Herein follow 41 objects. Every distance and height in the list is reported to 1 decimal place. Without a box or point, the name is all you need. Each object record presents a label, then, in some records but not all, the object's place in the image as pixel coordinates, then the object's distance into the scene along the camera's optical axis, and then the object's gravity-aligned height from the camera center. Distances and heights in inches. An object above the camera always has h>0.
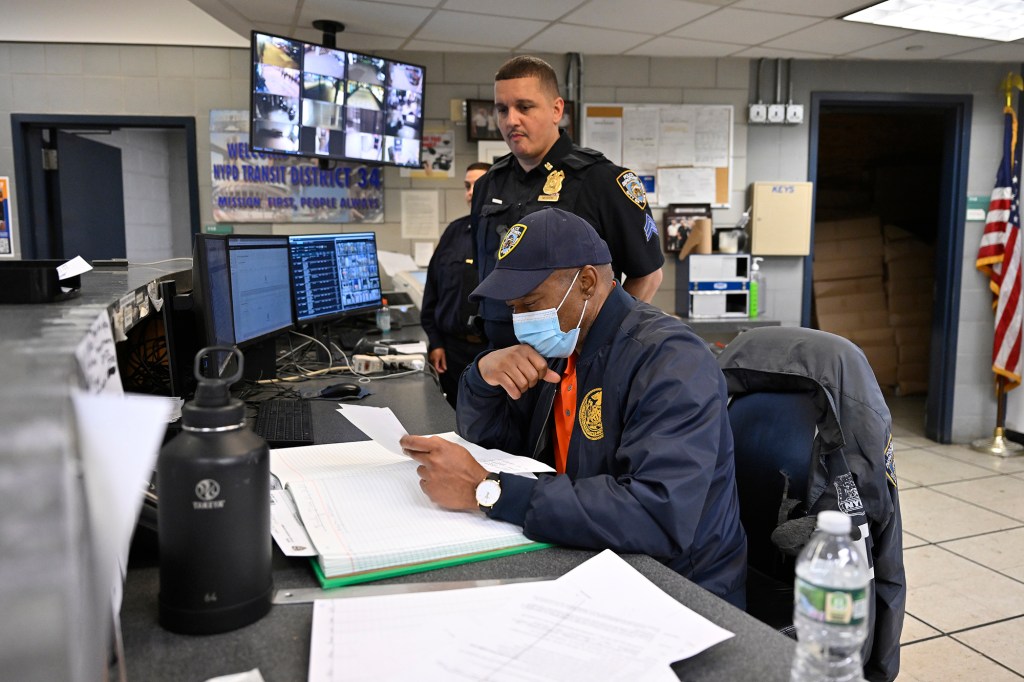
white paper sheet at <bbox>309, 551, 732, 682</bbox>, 29.9 -16.5
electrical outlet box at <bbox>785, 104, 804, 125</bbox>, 203.3 +29.6
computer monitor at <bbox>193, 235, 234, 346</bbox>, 66.2 -5.3
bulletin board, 199.5 +21.3
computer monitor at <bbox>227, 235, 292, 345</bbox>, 79.4 -6.3
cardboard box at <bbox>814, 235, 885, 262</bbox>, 268.2 -6.6
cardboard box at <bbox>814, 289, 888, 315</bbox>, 262.1 -24.7
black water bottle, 31.3 -11.4
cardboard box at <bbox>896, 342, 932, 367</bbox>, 265.1 -41.7
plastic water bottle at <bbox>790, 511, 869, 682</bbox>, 27.1 -13.0
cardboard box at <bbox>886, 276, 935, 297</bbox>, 265.7 -19.1
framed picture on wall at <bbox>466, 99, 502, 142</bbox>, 191.5 +26.5
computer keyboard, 65.1 -17.3
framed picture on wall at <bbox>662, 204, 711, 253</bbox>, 201.5 +1.9
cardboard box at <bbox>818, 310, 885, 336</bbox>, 261.7 -30.2
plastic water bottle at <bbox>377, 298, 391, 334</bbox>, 146.8 -17.0
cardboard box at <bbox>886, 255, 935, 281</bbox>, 266.2 -13.0
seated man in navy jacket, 44.1 -13.0
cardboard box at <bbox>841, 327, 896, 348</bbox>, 264.7 -35.6
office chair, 55.8 -17.0
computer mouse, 89.0 -18.3
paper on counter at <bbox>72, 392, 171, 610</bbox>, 20.7 -6.1
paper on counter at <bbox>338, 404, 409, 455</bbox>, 55.7 -14.4
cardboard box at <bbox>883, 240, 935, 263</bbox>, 266.4 -6.9
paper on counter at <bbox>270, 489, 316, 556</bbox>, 40.1 -16.2
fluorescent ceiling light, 153.4 +43.1
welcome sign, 190.1 +11.4
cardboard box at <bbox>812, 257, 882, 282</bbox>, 267.3 -13.4
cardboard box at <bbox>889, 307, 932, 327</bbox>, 264.7 -30.0
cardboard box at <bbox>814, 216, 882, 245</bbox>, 269.3 +0.1
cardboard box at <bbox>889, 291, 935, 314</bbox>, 266.2 -24.6
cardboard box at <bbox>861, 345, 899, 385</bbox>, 265.1 -43.6
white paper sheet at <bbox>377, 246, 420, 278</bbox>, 178.5 -7.6
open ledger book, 39.4 -16.3
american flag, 207.6 -6.2
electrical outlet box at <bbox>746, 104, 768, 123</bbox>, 201.8 +29.4
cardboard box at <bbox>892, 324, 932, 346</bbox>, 265.1 -35.5
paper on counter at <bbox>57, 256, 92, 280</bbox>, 49.3 -2.5
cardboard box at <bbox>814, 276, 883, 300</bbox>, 264.1 -19.2
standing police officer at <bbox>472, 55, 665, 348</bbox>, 98.0 +5.1
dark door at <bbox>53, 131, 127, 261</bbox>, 205.5 +8.2
